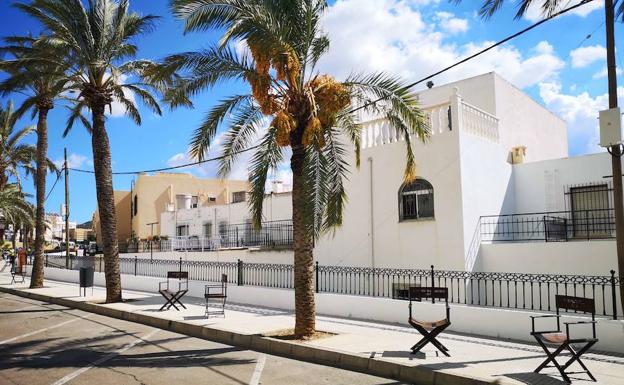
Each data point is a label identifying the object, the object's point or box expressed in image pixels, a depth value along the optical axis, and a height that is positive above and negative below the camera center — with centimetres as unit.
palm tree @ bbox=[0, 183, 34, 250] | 3369 +203
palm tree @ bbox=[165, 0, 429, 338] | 938 +263
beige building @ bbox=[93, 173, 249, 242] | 4209 +336
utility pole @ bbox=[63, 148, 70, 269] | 2711 +187
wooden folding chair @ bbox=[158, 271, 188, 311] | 1402 -182
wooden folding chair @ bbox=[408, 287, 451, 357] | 829 -172
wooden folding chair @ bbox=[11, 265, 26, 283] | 2412 -189
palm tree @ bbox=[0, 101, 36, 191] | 2797 +484
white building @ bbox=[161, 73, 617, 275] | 1315 +72
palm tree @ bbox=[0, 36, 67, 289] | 1588 +524
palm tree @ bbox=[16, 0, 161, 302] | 1527 +511
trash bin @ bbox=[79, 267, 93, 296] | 1742 -146
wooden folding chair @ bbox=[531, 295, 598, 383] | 684 -156
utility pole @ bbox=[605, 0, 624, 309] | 906 +135
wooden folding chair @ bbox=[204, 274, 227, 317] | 1255 -209
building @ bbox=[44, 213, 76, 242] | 9218 +165
